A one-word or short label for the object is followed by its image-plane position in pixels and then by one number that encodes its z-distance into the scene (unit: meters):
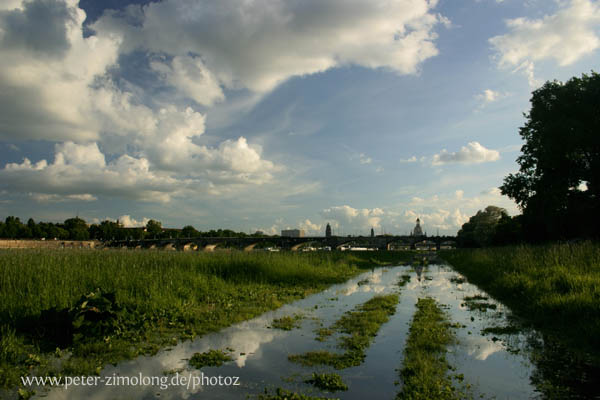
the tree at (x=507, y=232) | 66.62
